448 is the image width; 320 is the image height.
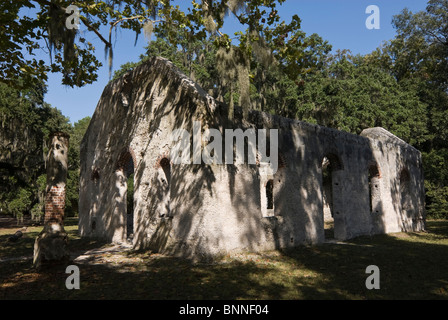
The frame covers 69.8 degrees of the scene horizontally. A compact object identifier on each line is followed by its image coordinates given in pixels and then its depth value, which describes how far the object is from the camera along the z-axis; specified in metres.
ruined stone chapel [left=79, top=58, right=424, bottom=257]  8.09
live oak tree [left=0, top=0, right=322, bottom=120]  7.32
